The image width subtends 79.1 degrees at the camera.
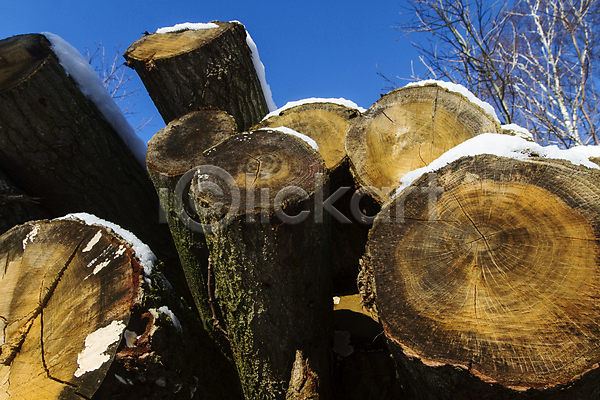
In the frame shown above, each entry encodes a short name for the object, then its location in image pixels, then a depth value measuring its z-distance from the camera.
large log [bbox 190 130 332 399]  1.61
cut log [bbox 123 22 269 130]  2.79
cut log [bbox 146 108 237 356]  2.22
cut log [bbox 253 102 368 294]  2.46
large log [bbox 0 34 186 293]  2.58
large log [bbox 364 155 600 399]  1.18
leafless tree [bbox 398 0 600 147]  5.71
